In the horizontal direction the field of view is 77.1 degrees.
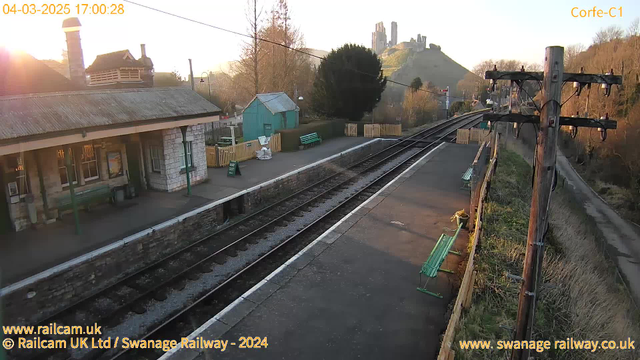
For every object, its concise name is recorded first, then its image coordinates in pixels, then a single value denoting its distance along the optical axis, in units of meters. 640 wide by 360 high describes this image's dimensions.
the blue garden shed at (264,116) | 24.17
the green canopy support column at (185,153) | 13.60
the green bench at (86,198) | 11.09
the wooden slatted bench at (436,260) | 7.30
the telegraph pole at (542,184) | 4.50
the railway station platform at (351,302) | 5.89
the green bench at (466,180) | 15.09
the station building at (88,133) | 10.07
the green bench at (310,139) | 24.24
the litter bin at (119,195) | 12.81
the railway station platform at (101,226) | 8.69
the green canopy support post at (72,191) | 10.08
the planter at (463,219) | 10.71
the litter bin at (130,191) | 13.27
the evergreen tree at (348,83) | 31.37
